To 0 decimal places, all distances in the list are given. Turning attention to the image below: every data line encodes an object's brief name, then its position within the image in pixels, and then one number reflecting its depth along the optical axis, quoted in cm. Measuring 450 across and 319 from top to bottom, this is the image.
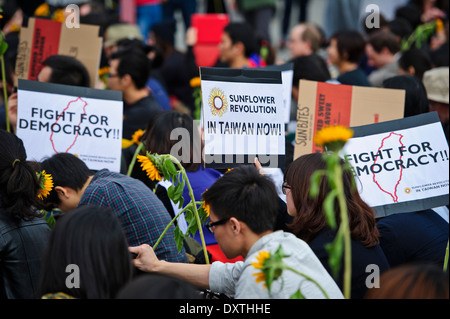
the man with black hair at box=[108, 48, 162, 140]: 604
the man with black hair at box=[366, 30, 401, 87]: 777
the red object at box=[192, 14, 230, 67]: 924
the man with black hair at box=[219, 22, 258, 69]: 757
